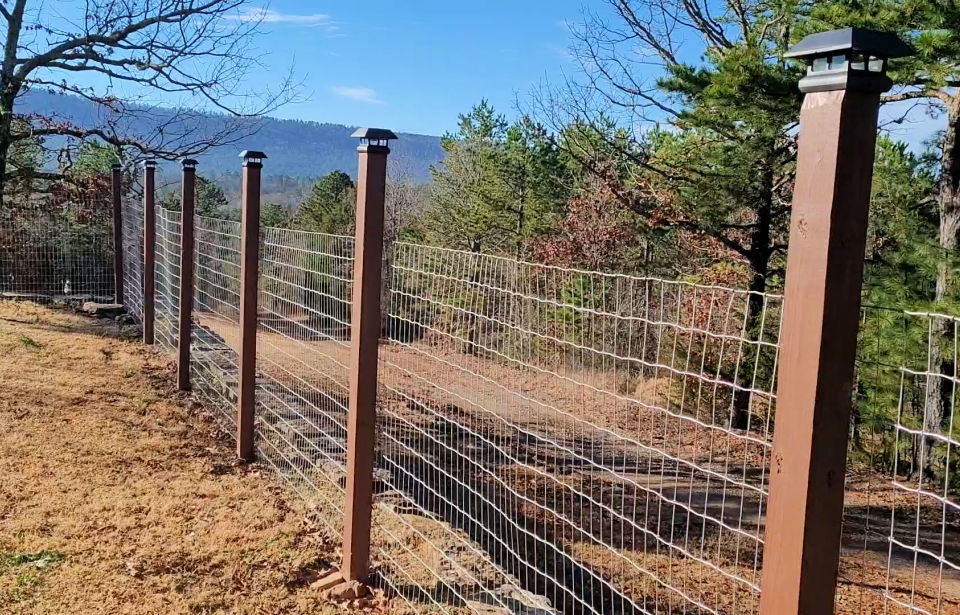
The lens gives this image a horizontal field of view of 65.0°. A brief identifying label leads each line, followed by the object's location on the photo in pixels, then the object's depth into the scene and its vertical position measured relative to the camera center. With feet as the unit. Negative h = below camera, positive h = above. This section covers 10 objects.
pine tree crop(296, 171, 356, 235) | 98.22 +3.12
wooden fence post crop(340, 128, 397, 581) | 9.88 -1.92
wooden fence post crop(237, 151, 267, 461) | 14.76 -1.03
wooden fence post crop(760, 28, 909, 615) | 3.92 -0.30
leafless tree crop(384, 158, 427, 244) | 103.76 +5.58
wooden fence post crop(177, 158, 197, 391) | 19.35 -1.02
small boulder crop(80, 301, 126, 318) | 32.01 -3.94
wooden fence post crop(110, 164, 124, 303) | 32.99 -0.37
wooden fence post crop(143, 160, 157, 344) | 24.63 -0.29
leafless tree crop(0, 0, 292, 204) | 34.40 +5.60
